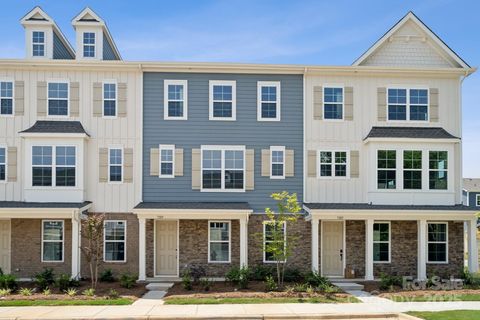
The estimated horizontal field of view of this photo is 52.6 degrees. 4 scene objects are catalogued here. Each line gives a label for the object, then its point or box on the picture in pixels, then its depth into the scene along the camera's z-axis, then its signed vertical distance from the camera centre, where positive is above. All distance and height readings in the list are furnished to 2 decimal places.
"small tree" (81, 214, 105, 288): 17.23 -2.45
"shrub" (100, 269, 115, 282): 19.28 -4.23
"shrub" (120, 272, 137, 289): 17.61 -4.03
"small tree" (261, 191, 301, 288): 17.33 -2.55
